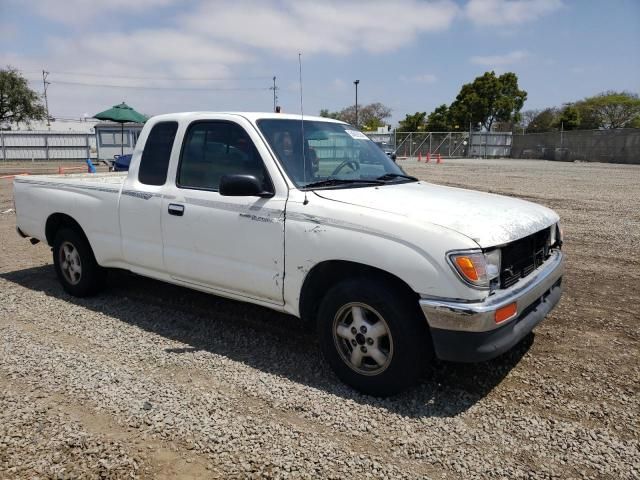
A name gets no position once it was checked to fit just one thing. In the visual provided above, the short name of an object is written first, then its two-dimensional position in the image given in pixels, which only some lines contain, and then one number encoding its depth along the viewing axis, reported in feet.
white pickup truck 9.93
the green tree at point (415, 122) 233.96
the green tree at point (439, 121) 220.23
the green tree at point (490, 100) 207.00
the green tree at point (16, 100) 159.22
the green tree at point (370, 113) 259.25
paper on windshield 15.37
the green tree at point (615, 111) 226.38
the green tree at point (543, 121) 244.42
